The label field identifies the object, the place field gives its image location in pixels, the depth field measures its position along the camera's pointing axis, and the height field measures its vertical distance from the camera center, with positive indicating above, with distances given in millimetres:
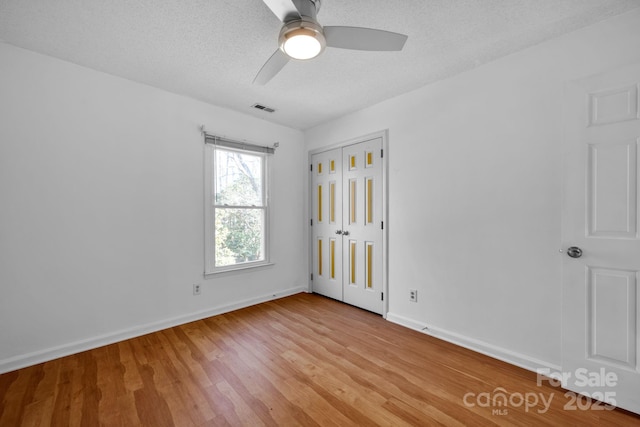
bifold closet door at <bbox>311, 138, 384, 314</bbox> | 3395 -168
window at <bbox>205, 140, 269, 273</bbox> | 3354 +48
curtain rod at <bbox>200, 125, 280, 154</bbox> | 3307 +891
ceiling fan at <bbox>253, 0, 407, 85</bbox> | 1547 +1083
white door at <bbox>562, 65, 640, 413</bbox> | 1716 -188
